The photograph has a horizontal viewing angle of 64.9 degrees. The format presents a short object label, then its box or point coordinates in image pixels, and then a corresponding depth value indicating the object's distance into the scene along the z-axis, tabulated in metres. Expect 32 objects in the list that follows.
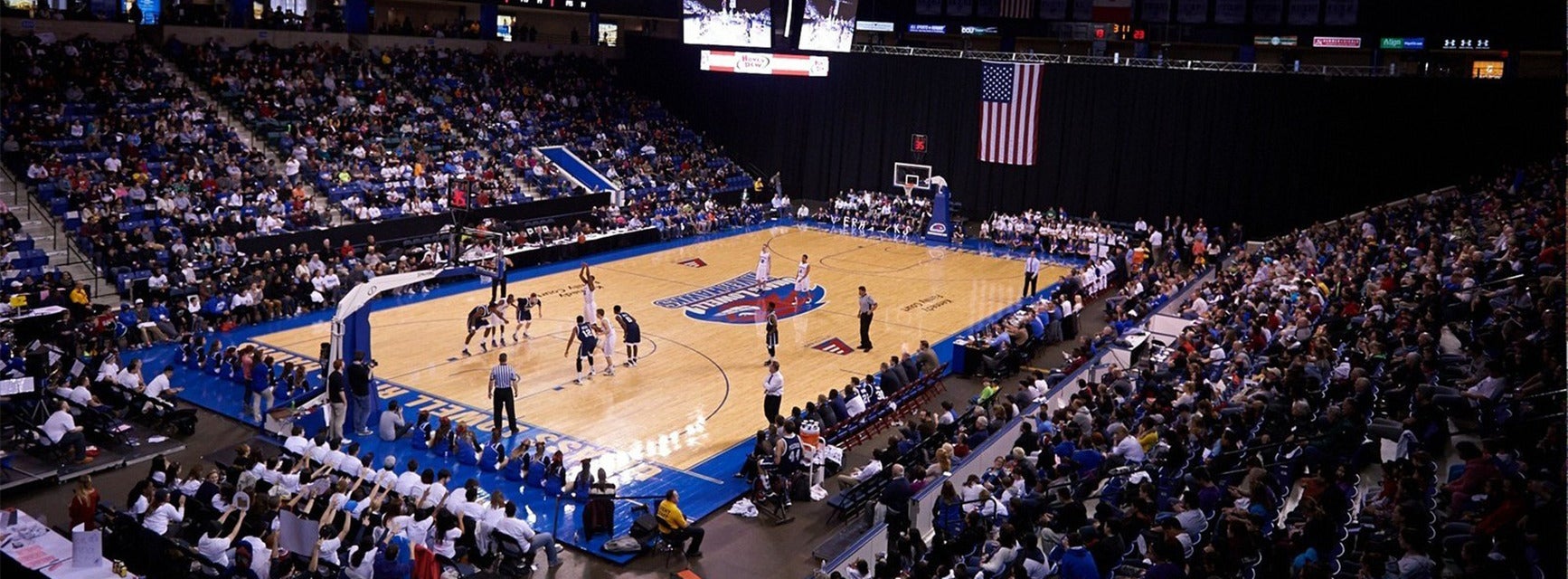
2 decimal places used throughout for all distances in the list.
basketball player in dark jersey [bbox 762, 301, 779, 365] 21.95
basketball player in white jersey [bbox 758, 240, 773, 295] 28.36
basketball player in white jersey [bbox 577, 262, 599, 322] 20.70
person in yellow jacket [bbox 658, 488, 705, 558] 13.87
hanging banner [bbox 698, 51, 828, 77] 38.50
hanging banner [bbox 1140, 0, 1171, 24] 43.44
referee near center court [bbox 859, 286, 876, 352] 23.39
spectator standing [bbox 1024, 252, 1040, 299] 27.67
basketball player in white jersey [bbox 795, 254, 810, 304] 26.59
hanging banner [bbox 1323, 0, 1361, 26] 40.41
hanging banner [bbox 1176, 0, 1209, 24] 42.75
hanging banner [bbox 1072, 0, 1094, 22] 44.94
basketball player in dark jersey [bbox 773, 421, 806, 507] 15.61
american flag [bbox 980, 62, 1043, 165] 38.31
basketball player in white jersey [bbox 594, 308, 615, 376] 20.92
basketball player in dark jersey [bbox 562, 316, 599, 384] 20.19
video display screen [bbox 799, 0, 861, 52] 35.41
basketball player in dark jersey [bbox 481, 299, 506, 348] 22.23
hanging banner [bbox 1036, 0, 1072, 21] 45.62
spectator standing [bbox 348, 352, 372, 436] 17.39
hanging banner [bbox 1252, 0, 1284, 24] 41.53
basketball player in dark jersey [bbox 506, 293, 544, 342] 22.45
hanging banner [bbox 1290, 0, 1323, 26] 41.03
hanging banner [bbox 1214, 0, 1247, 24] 42.16
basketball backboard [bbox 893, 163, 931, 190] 41.69
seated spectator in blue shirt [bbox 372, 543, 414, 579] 11.59
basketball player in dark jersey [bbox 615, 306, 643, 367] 21.23
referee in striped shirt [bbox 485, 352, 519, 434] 17.55
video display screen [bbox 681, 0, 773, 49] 34.44
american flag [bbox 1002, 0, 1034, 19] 46.09
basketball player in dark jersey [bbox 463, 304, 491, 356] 21.59
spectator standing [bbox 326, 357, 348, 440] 16.86
